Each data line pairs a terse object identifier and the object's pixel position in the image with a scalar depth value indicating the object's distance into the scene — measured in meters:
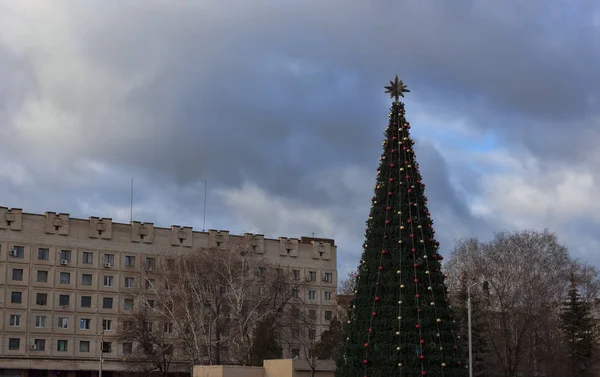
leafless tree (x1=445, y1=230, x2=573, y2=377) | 62.16
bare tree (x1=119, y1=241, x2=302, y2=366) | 62.84
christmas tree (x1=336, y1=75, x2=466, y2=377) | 31.86
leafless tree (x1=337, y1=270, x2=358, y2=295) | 75.56
